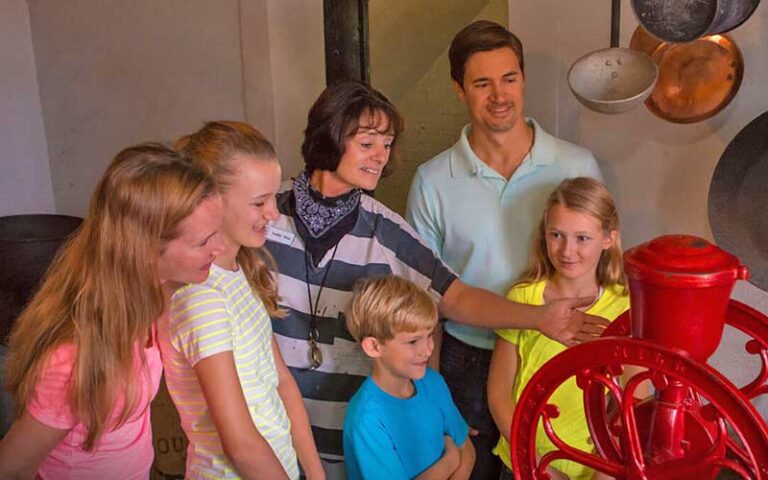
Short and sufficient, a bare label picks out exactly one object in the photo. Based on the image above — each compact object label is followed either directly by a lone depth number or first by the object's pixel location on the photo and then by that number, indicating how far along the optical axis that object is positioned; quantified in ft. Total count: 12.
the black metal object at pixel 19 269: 9.33
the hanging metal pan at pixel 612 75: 6.53
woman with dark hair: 5.87
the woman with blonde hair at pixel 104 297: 4.38
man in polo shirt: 6.73
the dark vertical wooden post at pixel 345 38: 7.75
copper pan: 6.81
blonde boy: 5.72
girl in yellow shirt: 6.00
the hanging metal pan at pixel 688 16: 5.83
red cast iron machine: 2.98
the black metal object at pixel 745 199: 6.89
